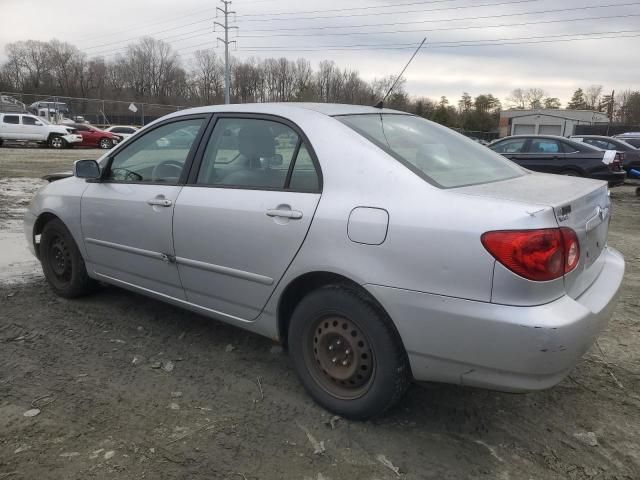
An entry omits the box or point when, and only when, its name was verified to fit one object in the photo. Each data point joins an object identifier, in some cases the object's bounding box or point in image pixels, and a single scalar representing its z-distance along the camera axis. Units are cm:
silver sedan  220
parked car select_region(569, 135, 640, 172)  1557
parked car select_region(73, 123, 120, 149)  2880
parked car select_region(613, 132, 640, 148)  1975
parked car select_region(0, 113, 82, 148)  2584
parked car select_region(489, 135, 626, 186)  1234
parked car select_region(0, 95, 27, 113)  3756
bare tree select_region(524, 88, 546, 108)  10650
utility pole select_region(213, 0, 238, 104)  5354
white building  6575
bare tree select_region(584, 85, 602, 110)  10381
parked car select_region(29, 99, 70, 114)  3941
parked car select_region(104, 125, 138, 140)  3210
